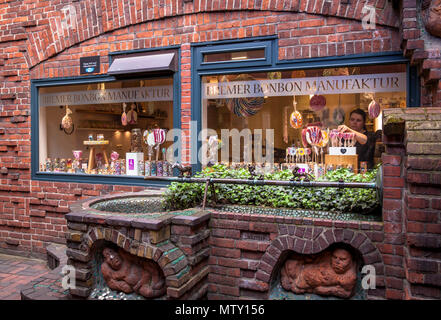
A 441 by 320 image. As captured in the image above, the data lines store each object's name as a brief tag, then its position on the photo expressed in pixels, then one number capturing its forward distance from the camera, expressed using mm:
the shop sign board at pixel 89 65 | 6066
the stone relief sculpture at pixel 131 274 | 2975
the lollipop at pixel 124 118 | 6383
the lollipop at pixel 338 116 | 5230
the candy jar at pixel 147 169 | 6051
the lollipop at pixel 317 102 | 5264
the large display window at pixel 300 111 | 4926
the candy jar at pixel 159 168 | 5950
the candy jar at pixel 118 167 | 6228
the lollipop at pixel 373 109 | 4973
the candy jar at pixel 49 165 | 6637
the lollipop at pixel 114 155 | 6365
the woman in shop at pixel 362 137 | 5082
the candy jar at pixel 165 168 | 5889
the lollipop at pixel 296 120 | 5492
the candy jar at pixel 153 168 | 6020
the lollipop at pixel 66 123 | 6844
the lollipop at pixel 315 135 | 5422
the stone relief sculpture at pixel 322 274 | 2807
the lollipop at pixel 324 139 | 5379
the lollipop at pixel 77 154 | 6714
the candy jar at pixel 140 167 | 6066
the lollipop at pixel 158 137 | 5961
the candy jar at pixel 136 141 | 6230
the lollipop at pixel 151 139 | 6114
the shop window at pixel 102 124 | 6035
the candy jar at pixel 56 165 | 6645
